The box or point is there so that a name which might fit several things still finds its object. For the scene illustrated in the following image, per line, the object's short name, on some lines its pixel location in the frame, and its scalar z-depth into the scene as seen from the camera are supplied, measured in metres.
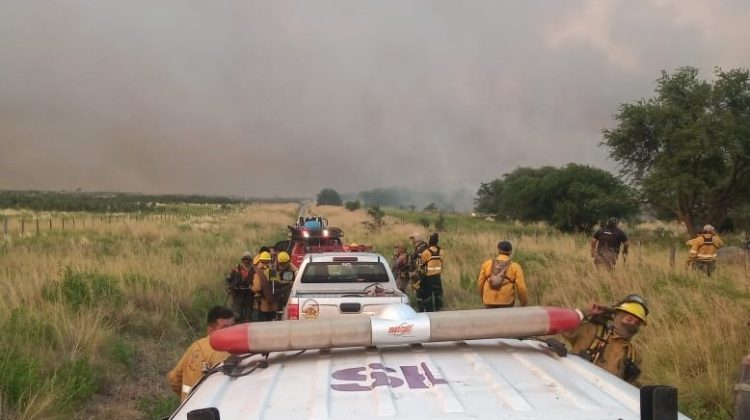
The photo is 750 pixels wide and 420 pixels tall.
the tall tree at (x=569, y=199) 32.41
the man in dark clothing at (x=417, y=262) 12.41
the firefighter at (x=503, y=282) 8.73
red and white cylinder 2.62
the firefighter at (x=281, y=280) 10.63
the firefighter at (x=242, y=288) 11.05
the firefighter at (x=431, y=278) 12.06
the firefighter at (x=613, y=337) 4.26
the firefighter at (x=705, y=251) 14.40
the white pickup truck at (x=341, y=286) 7.57
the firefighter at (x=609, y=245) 13.82
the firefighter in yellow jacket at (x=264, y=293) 10.58
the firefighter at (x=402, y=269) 13.91
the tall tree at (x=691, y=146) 27.72
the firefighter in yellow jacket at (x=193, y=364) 4.48
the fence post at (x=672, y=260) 14.23
